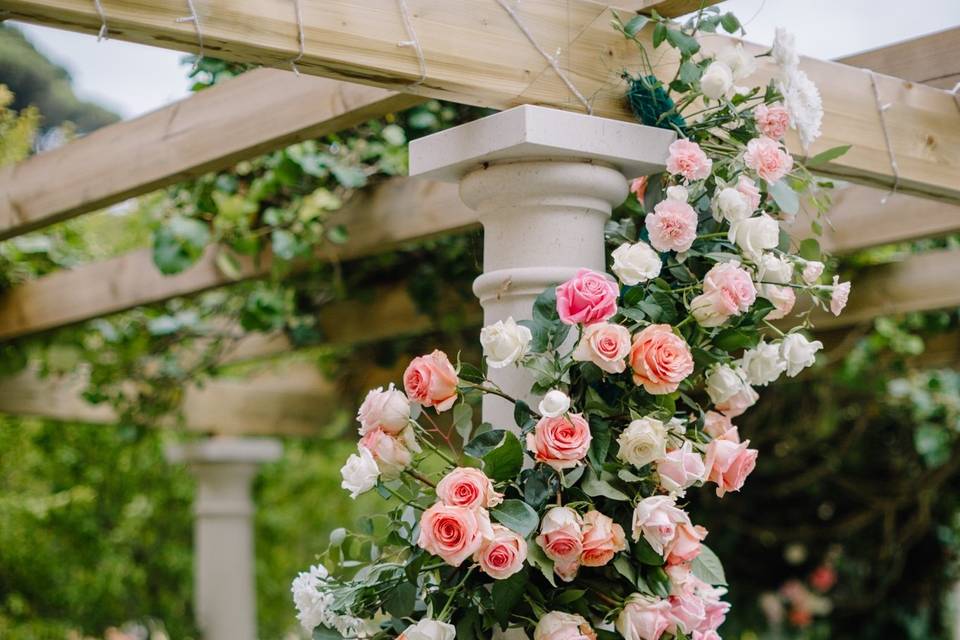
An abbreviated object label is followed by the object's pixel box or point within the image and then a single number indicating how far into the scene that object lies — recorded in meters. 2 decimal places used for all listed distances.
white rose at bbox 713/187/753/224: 2.72
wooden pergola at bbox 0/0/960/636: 2.59
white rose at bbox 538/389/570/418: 2.57
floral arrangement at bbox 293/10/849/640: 2.58
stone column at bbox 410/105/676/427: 2.70
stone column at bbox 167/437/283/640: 6.01
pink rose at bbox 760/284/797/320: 2.74
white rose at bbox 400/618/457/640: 2.58
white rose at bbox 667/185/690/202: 2.71
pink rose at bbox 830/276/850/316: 2.74
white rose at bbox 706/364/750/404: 2.73
